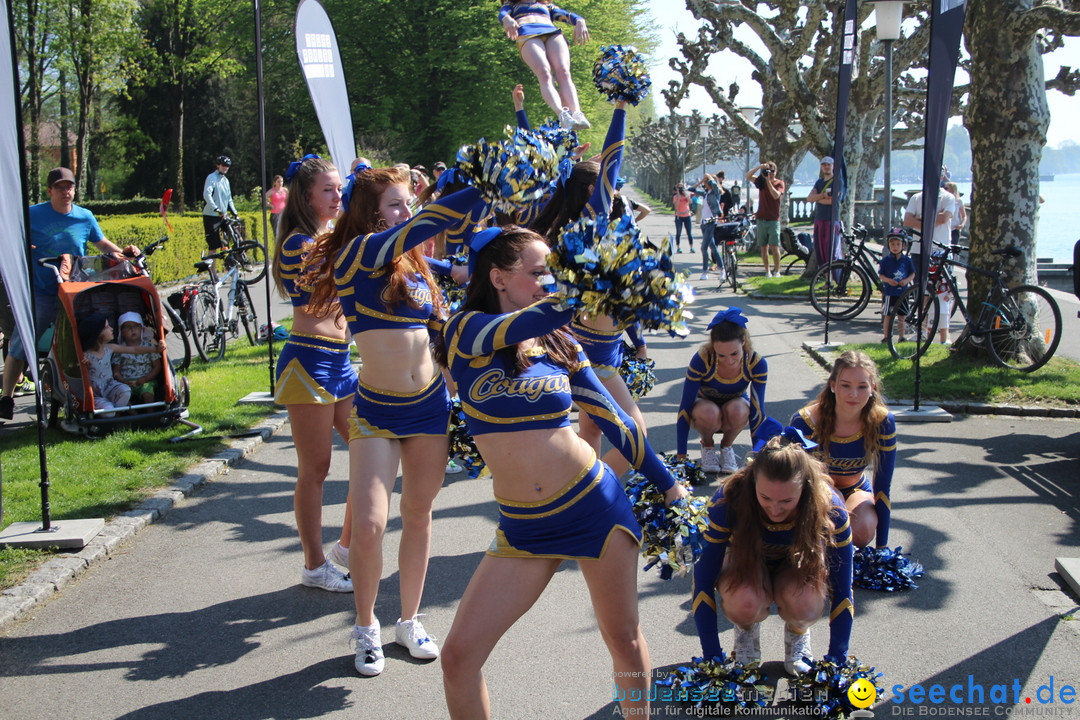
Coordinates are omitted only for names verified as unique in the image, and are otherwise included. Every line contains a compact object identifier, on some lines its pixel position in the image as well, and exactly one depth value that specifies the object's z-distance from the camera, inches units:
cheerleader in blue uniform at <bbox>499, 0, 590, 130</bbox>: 222.2
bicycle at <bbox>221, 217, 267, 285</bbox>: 485.5
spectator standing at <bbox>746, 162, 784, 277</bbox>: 698.8
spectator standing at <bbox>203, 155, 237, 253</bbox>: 655.1
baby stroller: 282.2
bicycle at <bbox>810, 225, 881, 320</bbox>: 521.0
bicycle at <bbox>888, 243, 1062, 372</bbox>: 355.3
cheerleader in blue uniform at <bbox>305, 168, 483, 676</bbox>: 150.1
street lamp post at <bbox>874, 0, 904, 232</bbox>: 448.8
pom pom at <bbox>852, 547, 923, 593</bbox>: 180.5
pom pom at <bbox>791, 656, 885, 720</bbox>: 135.0
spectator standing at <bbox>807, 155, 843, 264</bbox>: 638.5
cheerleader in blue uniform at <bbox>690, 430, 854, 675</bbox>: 140.8
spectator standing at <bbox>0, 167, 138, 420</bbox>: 302.2
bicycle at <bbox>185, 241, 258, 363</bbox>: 415.5
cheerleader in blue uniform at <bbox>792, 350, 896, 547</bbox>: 178.5
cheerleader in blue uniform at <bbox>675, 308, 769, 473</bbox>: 246.2
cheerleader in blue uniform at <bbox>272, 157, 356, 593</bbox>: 173.8
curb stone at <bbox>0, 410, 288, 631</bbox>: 177.3
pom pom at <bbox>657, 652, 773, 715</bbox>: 137.3
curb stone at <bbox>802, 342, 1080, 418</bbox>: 313.0
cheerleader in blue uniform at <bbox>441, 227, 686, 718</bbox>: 108.8
